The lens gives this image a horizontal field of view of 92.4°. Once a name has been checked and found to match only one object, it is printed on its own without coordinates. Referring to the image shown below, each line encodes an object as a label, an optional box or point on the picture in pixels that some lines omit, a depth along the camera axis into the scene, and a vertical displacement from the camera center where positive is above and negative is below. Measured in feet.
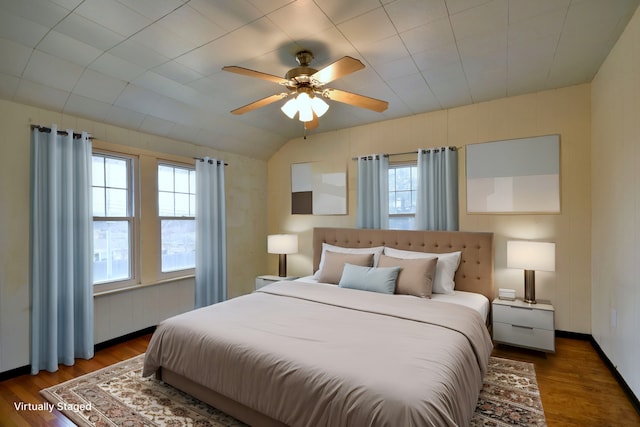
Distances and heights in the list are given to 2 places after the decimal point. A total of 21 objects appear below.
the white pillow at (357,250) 11.73 -1.54
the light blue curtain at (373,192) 13.28 +0.89
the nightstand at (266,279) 14.15 -3.05
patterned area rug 6.54 -4.40
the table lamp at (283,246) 14.56 -1.55
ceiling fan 7.03 +3.12
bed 4.70 -2.66
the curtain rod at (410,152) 12.02 +2.51
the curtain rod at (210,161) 13.08 +2.38
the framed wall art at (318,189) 14.62 +1.19
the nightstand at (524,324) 9.32 -3.55
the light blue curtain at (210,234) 13.15 -0.84
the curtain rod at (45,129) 8.86 +2.56
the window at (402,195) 12.99 +0.73
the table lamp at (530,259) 9.64 -1.53
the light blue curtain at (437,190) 11.93 +0.89
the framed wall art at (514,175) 10.58 +1.29
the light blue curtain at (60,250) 8.82 -1.02
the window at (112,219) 10.54 -0.12
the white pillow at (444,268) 10.41 -1.95
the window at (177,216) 12.41 -0.05
